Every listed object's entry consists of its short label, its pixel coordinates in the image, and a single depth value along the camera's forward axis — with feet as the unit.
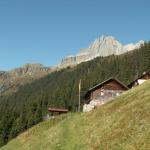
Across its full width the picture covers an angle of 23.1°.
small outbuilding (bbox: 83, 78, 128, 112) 297.33
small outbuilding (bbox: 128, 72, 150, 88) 307.54
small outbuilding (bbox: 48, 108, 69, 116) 302.23
